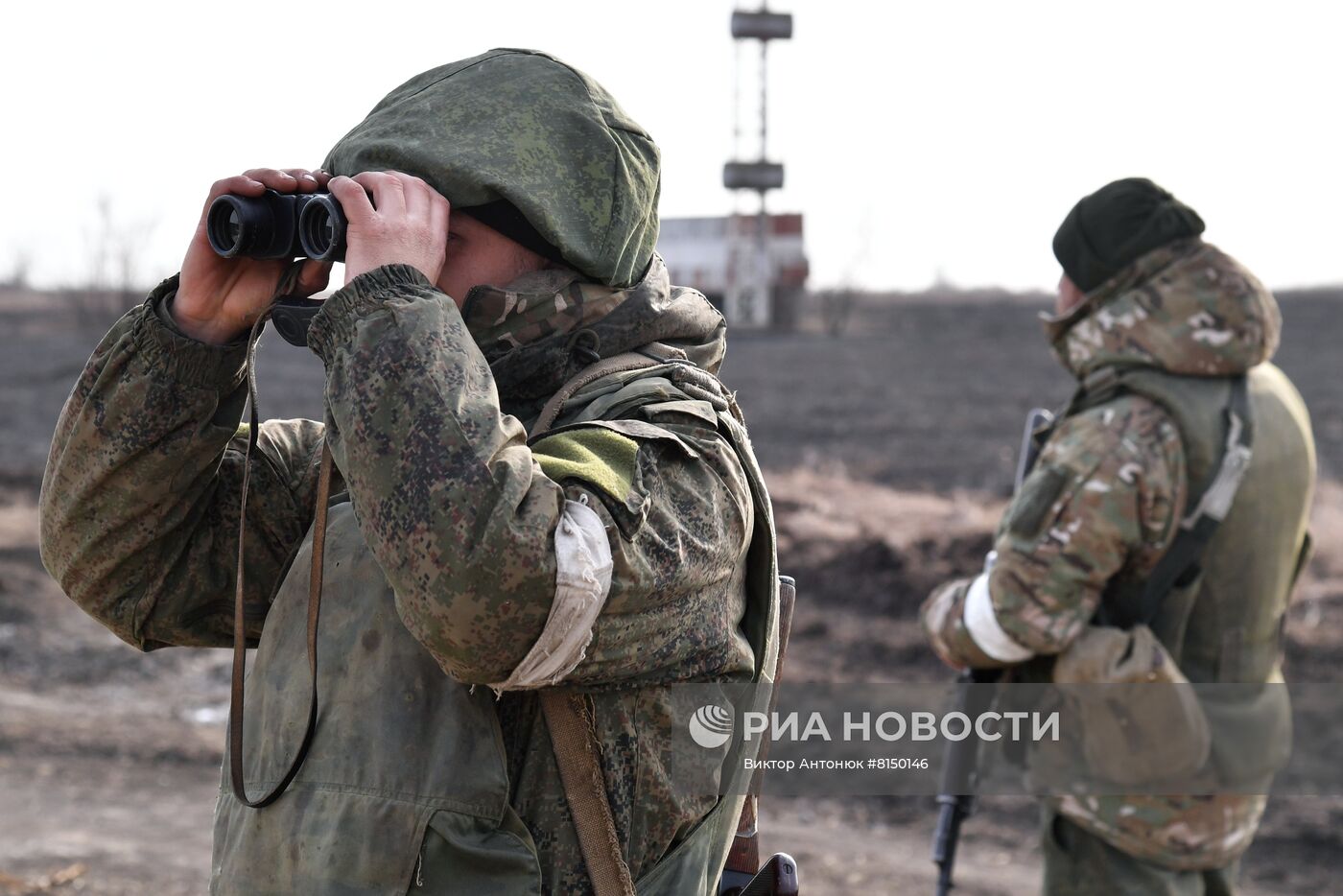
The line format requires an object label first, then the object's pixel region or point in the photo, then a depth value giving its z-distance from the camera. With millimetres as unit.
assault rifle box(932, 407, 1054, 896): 3842
